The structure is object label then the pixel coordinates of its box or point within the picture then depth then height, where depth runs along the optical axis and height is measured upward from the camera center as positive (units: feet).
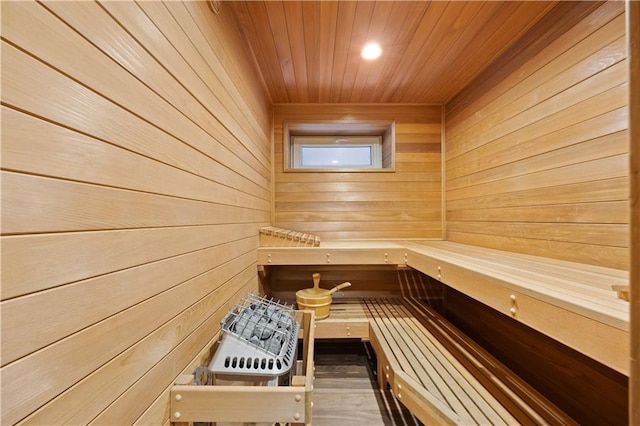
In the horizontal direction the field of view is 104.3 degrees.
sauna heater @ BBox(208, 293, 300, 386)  2.89 -1.70
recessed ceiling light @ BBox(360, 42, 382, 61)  5.20 +3.59
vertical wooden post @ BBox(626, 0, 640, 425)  1.37 +0.14
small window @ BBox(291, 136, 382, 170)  8.71 +2.31
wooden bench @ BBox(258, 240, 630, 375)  1.95 -0.81
